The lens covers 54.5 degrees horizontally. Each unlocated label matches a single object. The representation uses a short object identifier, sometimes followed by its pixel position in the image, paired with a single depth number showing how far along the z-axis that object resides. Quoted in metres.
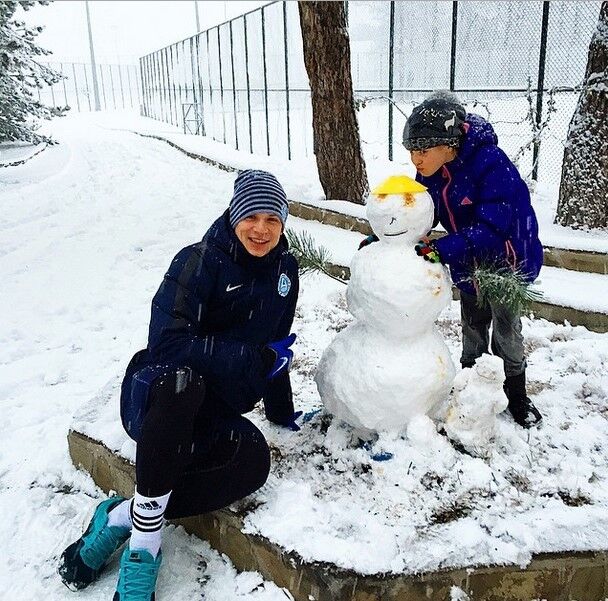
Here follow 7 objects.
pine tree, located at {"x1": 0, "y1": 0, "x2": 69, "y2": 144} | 8.97
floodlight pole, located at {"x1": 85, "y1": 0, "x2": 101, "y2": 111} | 28.98
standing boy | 2.02
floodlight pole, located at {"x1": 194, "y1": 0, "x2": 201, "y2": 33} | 28.02
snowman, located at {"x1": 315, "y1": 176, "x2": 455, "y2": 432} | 1.95
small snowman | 2.01
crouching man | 1.76
